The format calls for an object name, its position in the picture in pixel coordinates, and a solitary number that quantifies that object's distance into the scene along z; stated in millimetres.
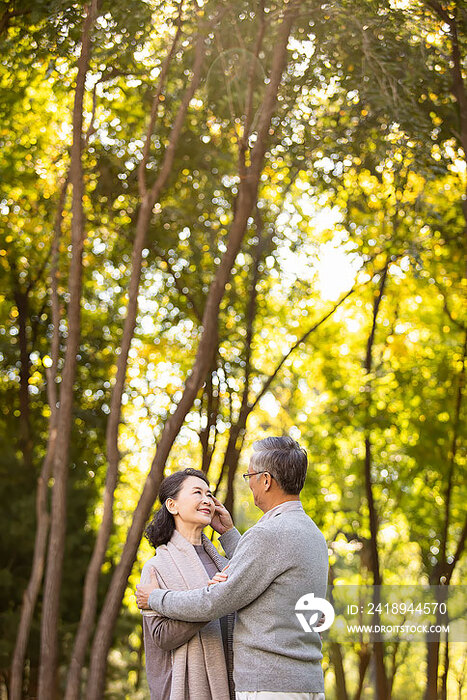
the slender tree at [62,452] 7230
